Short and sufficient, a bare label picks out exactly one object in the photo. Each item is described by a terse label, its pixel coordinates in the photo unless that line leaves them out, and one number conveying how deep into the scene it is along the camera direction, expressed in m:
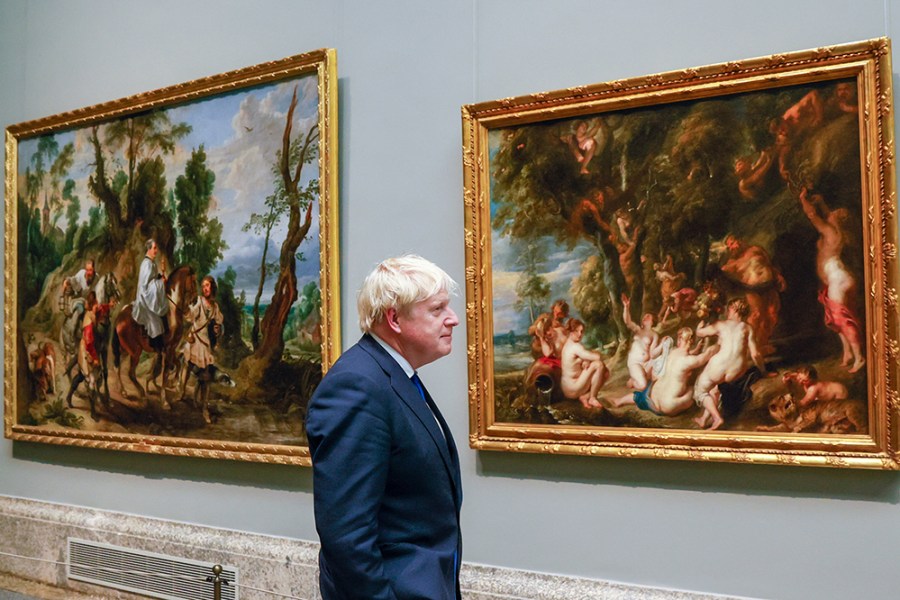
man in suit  3.70
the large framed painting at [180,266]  7.14
